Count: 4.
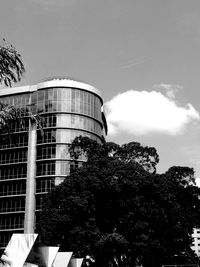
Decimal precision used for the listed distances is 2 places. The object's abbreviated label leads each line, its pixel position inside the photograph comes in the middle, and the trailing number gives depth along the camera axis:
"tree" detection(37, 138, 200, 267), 38.81
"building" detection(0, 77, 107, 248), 71.06
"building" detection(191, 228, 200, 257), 194.52
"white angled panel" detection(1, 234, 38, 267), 18.98
